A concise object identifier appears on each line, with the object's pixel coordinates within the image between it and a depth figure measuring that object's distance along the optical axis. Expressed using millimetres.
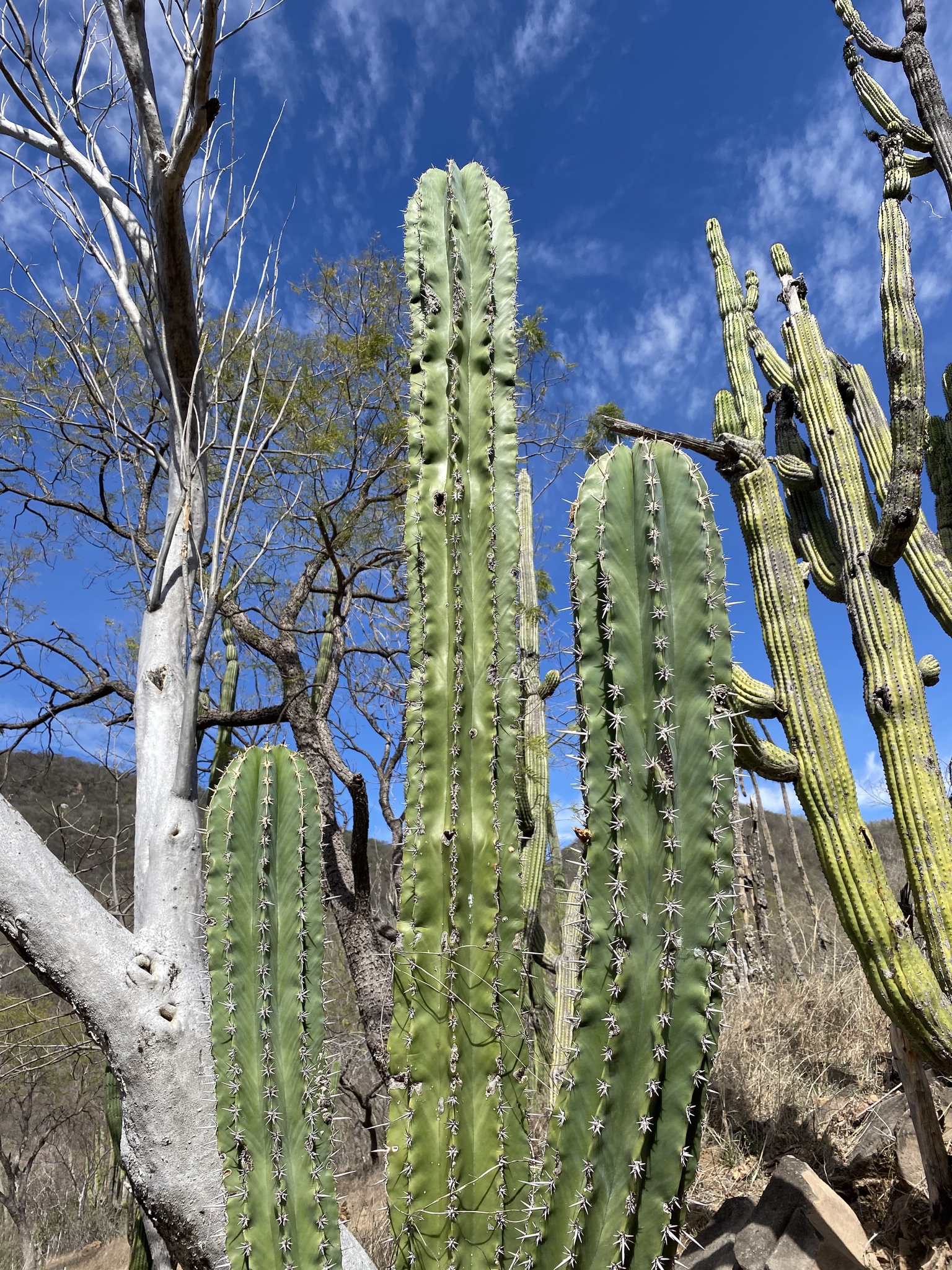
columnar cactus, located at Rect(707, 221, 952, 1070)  3277
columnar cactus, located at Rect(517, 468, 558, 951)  5012
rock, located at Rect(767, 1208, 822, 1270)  2840
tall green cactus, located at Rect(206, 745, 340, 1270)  1688
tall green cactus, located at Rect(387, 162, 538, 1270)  1500
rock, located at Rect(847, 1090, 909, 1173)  3898
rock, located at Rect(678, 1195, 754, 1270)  3125
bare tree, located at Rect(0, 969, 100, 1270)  6949
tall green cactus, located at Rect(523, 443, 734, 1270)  1182
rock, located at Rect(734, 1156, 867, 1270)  2861
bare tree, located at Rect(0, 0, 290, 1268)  2303
